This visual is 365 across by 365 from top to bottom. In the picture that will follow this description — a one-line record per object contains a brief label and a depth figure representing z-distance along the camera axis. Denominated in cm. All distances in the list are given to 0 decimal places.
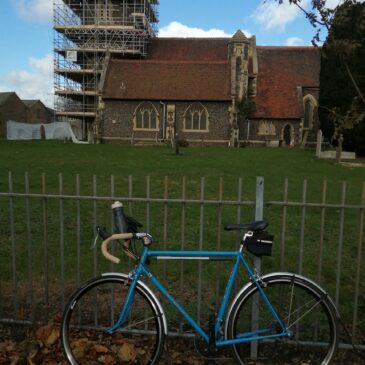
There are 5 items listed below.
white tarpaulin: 4328
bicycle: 329
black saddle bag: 335
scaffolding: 4859
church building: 3959
